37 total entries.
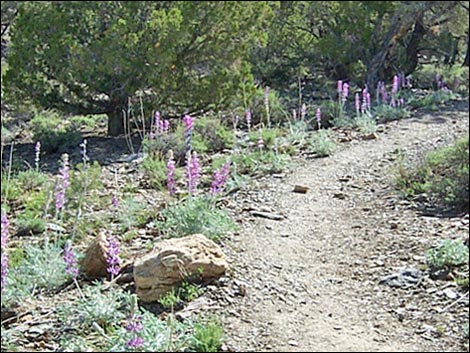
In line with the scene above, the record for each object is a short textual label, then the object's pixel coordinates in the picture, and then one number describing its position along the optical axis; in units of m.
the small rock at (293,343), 3.66
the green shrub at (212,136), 9.10
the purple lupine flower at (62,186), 4.63
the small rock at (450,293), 4.25
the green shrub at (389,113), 11.20
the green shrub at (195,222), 4.96
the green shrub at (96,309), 3.85
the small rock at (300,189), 6.80
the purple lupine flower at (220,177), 5.25
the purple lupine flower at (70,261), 3.98
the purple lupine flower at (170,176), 5.20
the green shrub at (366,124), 9.80
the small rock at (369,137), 9.52
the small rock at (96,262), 4.53
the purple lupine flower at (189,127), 5.41
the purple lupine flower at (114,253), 3.88
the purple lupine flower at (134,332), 3.41
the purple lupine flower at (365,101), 10.30
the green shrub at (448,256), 4.64
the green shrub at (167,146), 8.48
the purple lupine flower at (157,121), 7.88
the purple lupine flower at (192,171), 5.05
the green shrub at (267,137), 8.73
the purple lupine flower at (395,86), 11.24
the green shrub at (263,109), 11.02
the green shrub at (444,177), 6.10
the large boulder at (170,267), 4.13
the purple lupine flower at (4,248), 3.69
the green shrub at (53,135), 9.70
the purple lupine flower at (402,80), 14.23
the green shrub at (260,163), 7.56
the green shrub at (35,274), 4.21
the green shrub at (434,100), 12.66
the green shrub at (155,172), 7.21
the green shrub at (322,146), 8.43
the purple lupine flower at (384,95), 11.92
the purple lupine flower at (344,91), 9.86
